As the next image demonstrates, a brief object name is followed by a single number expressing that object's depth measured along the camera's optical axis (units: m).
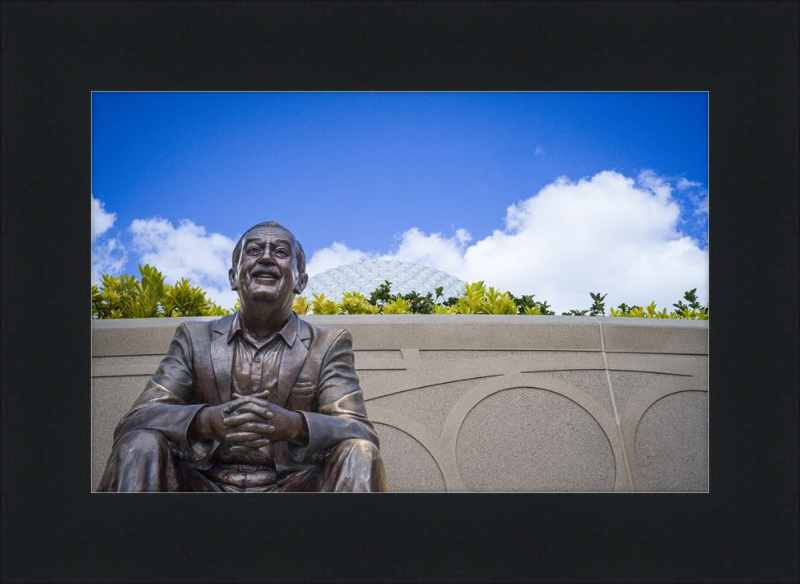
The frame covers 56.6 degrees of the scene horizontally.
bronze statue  3.24
